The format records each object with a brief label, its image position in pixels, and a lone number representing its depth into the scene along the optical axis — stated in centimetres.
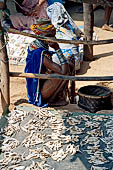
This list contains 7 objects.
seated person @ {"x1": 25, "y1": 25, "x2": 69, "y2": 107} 439
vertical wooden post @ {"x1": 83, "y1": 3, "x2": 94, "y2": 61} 656
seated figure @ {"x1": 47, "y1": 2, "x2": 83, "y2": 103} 617
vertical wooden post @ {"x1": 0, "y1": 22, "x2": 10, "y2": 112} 374
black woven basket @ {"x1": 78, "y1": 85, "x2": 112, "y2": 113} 448
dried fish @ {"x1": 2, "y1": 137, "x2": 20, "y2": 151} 320
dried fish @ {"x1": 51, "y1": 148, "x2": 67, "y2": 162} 301
